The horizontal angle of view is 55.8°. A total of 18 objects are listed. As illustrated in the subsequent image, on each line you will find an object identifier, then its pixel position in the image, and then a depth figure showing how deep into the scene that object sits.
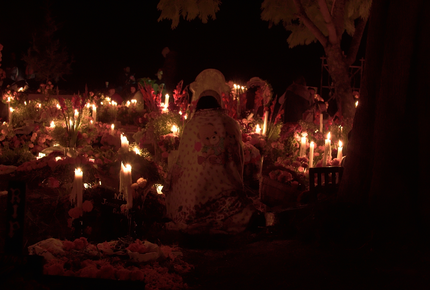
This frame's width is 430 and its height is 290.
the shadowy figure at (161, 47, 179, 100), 15.87
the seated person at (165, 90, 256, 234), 4.45
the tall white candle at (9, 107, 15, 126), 8.71
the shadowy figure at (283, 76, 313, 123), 9.80
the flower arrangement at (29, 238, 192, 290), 2.75
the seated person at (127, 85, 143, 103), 15.59
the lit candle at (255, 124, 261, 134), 8.26
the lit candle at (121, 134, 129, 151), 4.88
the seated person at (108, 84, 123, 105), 16.04
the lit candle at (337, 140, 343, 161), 6.23
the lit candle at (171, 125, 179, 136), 7.52
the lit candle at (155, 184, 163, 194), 5.57
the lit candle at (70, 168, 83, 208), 3.73
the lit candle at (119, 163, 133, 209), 3.54
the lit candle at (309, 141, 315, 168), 6.07
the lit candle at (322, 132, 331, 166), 6.16
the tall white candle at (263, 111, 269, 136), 8.02
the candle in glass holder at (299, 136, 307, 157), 6.68
